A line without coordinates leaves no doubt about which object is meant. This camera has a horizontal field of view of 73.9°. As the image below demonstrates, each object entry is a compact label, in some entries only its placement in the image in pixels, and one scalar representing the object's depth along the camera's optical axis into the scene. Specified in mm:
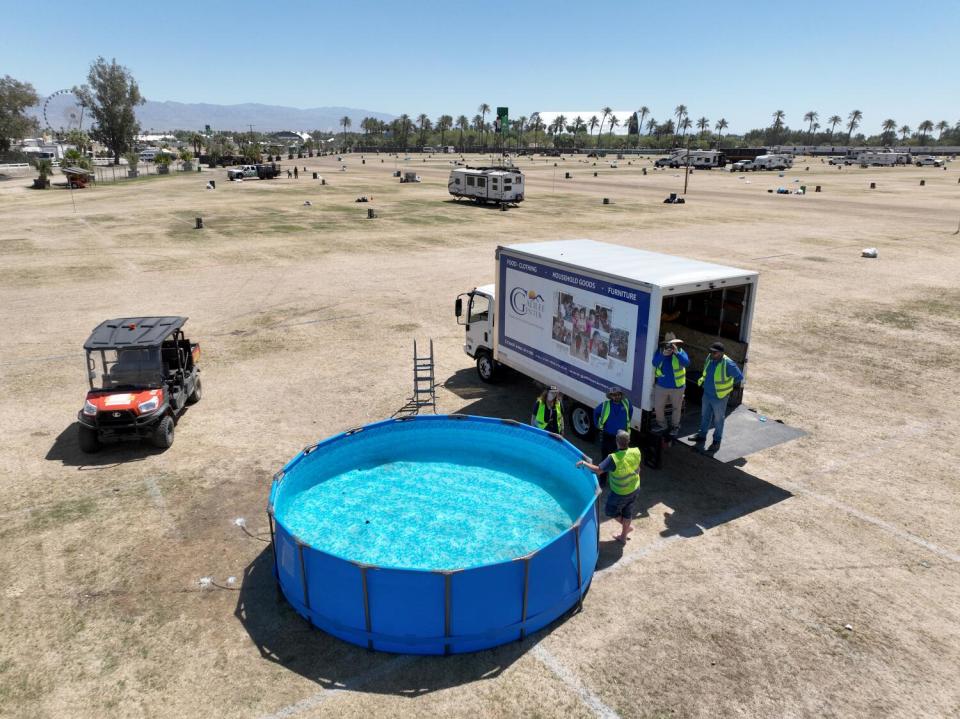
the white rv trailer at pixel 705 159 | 113562
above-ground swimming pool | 7406
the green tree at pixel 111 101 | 117188
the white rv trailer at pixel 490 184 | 52156
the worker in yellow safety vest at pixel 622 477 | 9375
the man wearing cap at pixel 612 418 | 10797
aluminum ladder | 14656
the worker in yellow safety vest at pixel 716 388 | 11047
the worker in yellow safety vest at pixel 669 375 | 11023
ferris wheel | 109625
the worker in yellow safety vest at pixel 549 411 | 11516
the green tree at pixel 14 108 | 109188
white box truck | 11383
